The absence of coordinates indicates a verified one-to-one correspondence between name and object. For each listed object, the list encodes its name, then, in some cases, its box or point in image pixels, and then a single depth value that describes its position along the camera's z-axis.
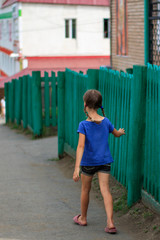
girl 7.34
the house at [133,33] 20.37
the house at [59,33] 55.50
